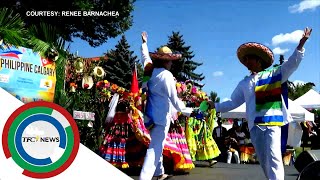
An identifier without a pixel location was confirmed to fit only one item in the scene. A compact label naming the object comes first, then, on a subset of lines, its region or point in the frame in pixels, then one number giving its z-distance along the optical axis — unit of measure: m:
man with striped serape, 3.93
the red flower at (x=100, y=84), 7.94
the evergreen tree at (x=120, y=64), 37.28
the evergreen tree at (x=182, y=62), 42.59
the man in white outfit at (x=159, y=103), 4.65
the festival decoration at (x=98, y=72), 8.90
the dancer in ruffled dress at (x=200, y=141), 8.05
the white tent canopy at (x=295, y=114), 11.88
